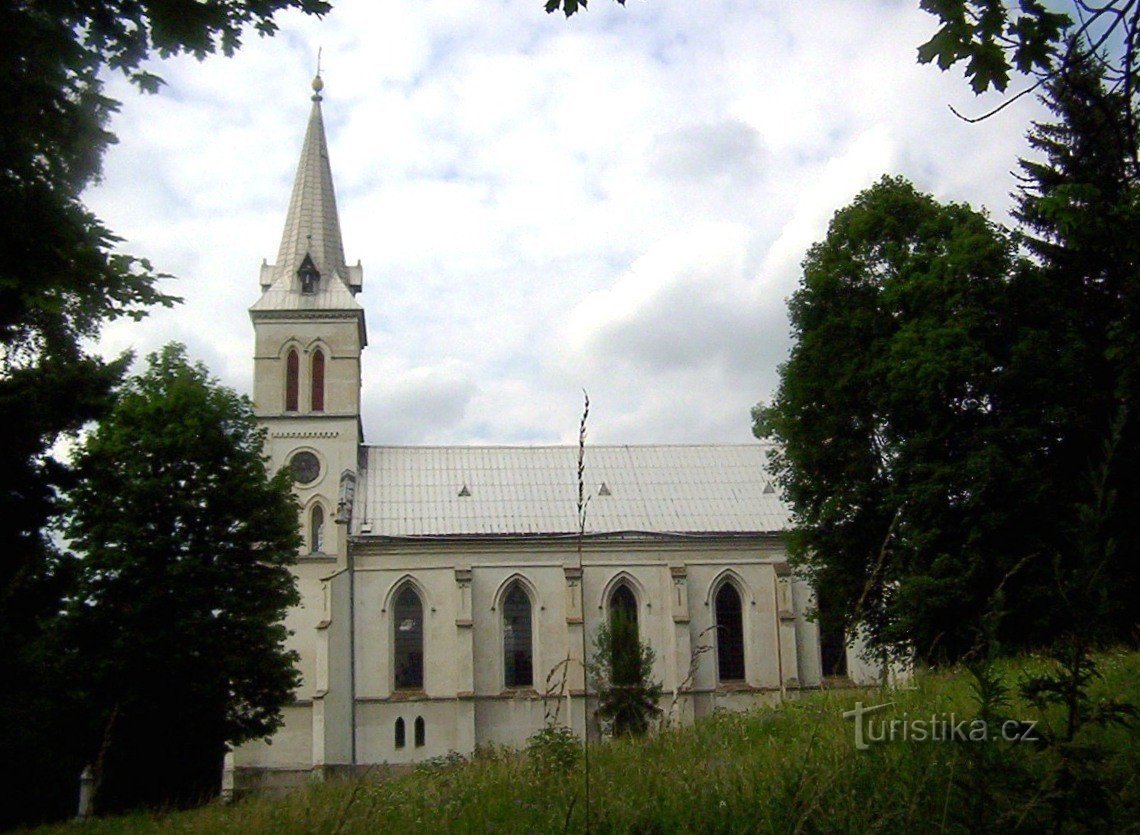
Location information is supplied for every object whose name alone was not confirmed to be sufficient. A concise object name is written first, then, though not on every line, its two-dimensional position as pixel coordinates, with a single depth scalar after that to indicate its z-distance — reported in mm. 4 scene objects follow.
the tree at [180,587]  22891
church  35312
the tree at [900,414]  20469
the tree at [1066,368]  18984
